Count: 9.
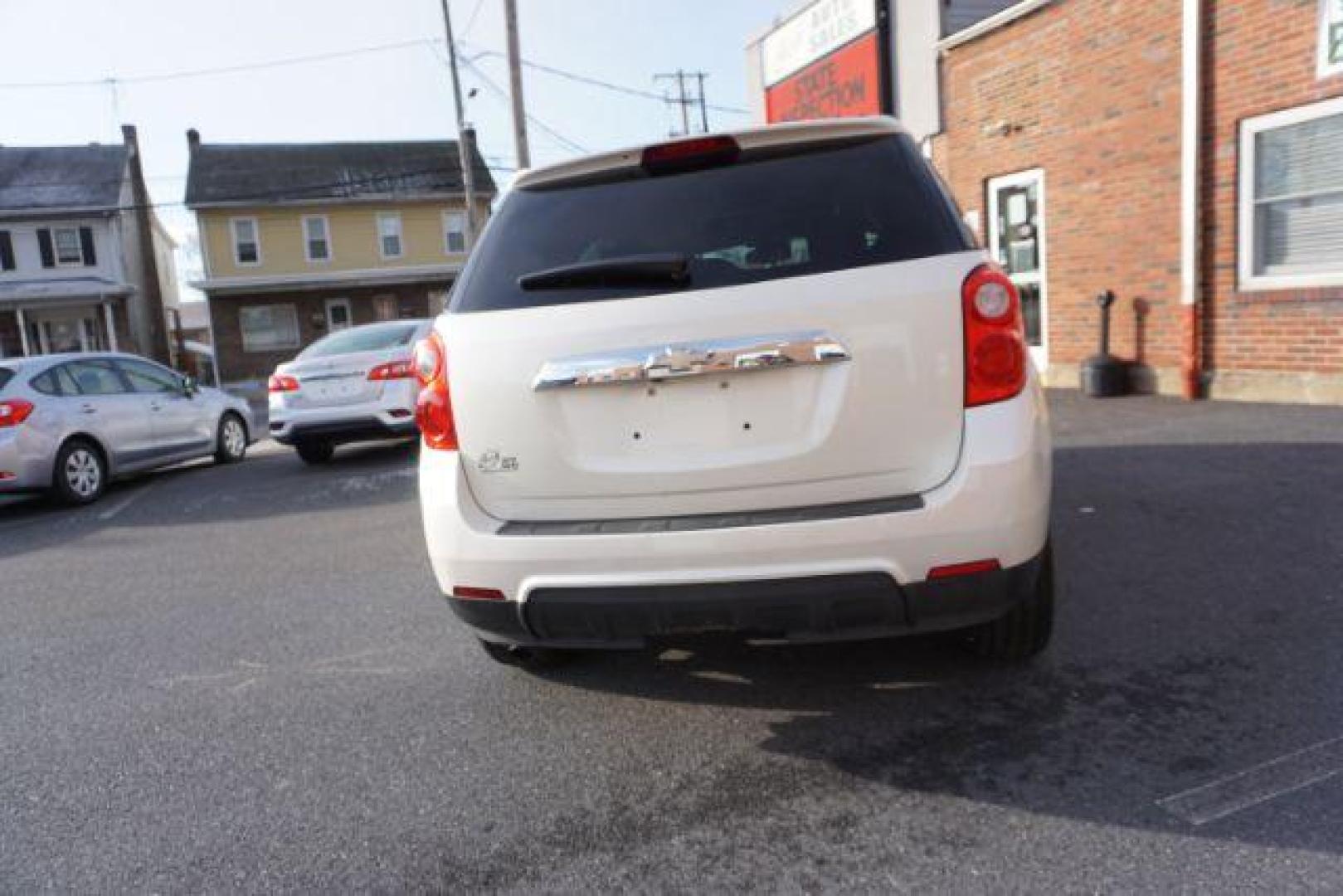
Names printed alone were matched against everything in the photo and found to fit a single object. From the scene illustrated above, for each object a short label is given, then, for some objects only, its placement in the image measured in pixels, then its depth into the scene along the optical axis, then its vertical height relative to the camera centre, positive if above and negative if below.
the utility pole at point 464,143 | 25.48 +5.04
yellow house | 33.44 +3.58
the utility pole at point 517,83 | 18.92 +4.79
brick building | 7.96 +1.00
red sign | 13.22 +3.27
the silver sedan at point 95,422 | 8.34 -0.63
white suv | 2.55 -0.31
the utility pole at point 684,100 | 51.22 +11.28
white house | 32.25 +3.70
